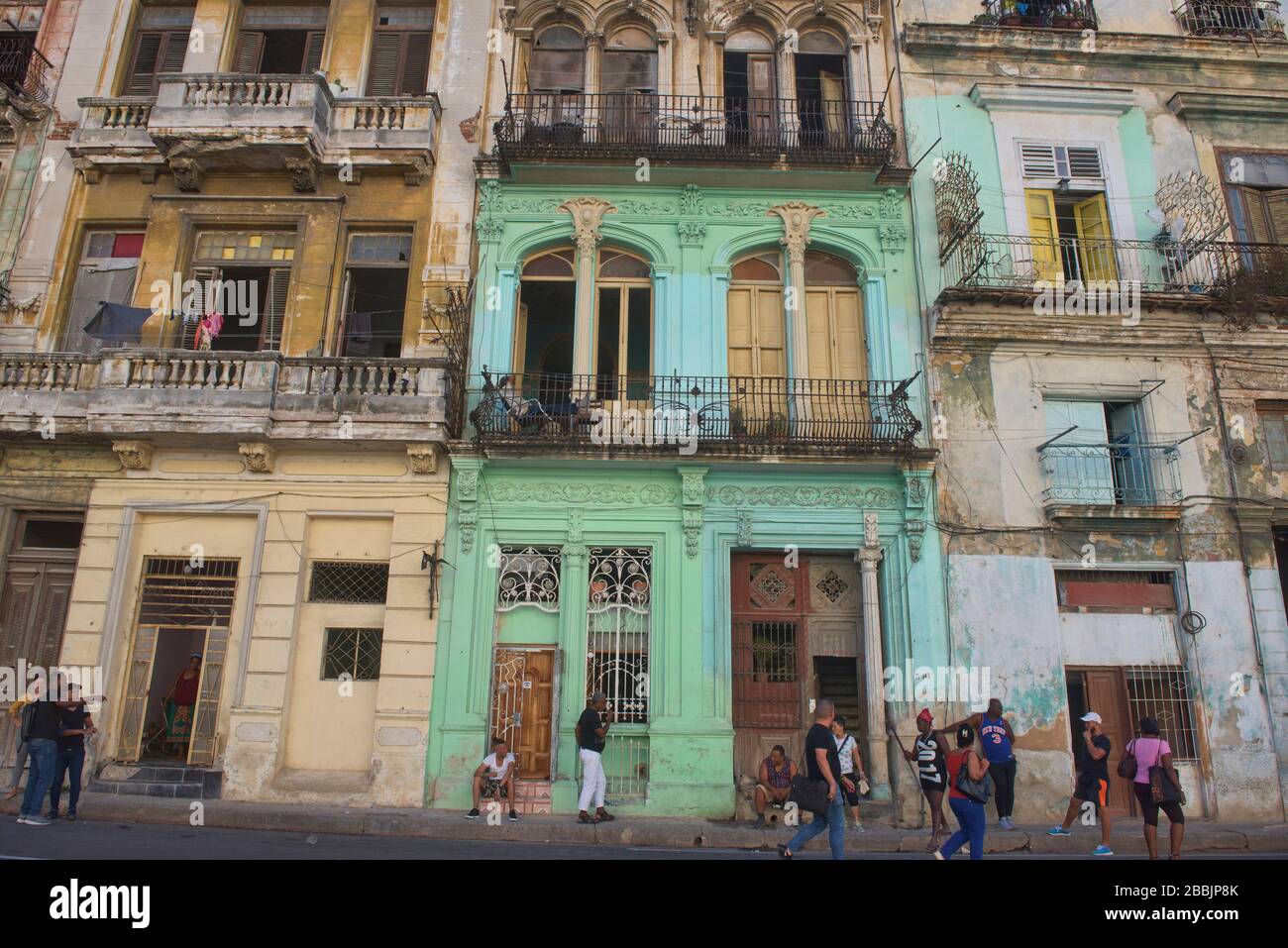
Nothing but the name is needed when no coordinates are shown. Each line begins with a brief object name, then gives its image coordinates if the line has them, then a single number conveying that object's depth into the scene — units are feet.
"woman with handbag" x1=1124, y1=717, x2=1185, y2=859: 30.09
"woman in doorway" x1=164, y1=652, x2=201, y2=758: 43.62
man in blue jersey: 38.58
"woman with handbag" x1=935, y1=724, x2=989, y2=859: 26.81
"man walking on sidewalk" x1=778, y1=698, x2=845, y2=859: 26.61
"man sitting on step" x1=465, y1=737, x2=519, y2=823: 38.86
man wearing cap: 34.68
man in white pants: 38.34
